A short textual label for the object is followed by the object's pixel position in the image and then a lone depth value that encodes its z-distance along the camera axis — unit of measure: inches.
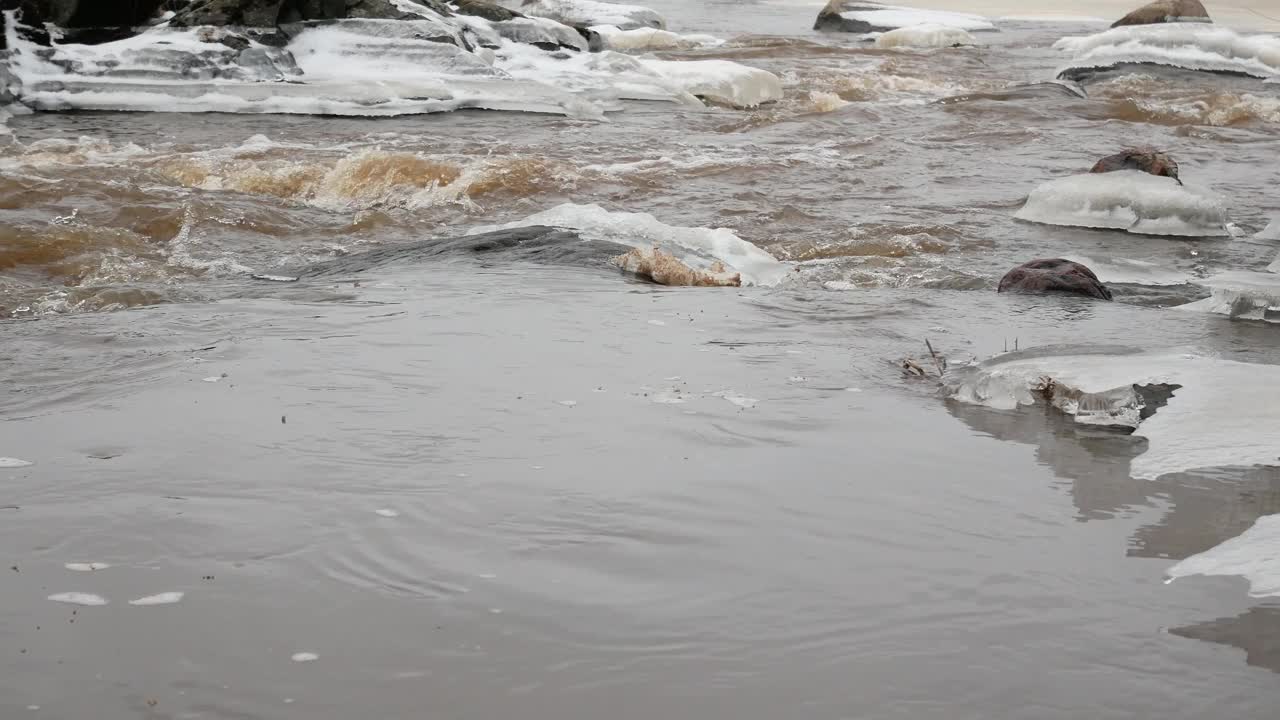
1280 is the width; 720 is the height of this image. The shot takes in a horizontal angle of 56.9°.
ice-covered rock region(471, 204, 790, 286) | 238.7
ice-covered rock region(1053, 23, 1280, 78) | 637.9
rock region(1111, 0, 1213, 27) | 826.8
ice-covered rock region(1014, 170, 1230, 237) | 287.6
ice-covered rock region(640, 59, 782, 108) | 543.2
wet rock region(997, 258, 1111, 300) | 207.2
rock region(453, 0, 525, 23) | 597.0
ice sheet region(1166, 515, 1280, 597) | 82.6
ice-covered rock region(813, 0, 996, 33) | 955.3
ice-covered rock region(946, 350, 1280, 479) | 111.0
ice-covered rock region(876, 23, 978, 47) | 844.0
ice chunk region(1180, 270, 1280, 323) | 188.5
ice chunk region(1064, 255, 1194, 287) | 238.2
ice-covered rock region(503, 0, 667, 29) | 951.6
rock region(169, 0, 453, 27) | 515.2
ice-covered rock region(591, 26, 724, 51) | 832.9
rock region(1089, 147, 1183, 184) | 325.4
